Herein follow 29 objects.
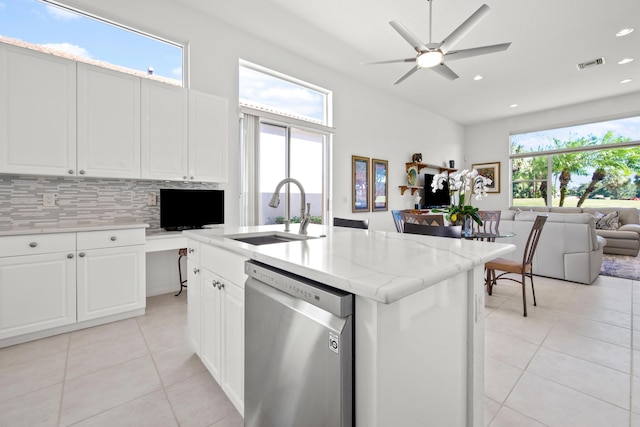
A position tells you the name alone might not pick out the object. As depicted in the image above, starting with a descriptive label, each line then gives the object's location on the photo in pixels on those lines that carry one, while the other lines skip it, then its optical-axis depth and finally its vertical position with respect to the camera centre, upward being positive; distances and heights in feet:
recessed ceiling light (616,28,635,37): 11.70 +7.38
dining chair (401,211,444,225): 9.00 -0.29
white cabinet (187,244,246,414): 4.38 -1.83
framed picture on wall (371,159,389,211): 18.35 +1.60
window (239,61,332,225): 12.38 +3.38
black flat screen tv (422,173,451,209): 22.26 +1.07
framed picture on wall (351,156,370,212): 17.07 +1.62
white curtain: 12.22 +1.78
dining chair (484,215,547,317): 9.12 -1.75
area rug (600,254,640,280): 13.37 -2.90
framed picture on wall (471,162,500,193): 25.08 +3.33
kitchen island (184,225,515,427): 2.49 -1.10
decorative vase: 9.69 -0.58
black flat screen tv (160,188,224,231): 10.01 +0.06
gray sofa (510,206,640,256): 17.11 -1.42
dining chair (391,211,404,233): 11.32 -0.38
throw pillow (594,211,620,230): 18.69 -0.75
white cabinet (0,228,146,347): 6.93 -1.82
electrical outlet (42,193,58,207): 8.45 +0.31
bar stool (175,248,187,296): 10.72 -2.16
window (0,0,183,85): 8.35 +5.54
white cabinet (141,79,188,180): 9.27 +2.63
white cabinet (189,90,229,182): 10.25 +2.70
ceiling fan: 7.64 +4.90
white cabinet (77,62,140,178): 8.23 +2.60
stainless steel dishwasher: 2.56 -1.49
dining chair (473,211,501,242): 10.96 -0.22
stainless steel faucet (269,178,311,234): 5.95 -0.06
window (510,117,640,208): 20.02 +3.45
